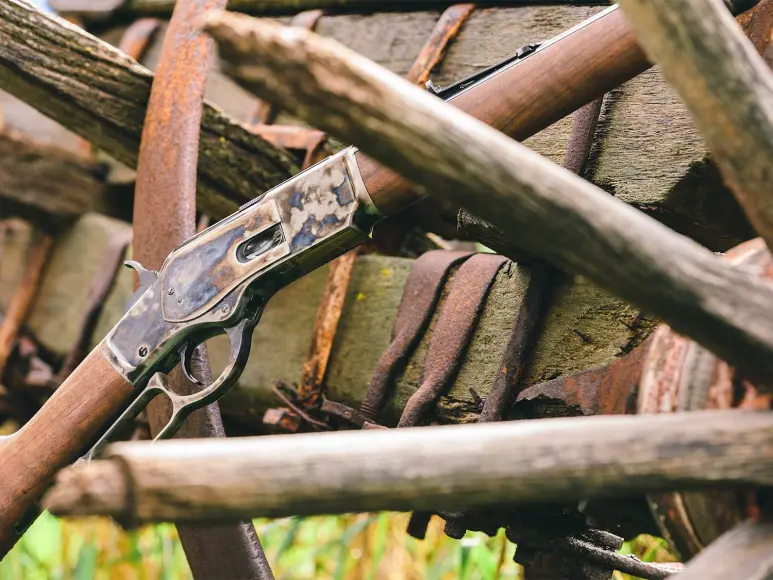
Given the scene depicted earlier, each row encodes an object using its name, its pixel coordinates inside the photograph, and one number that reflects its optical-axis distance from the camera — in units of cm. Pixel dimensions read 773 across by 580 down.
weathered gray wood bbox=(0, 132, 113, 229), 213
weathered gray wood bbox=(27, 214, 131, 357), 215
